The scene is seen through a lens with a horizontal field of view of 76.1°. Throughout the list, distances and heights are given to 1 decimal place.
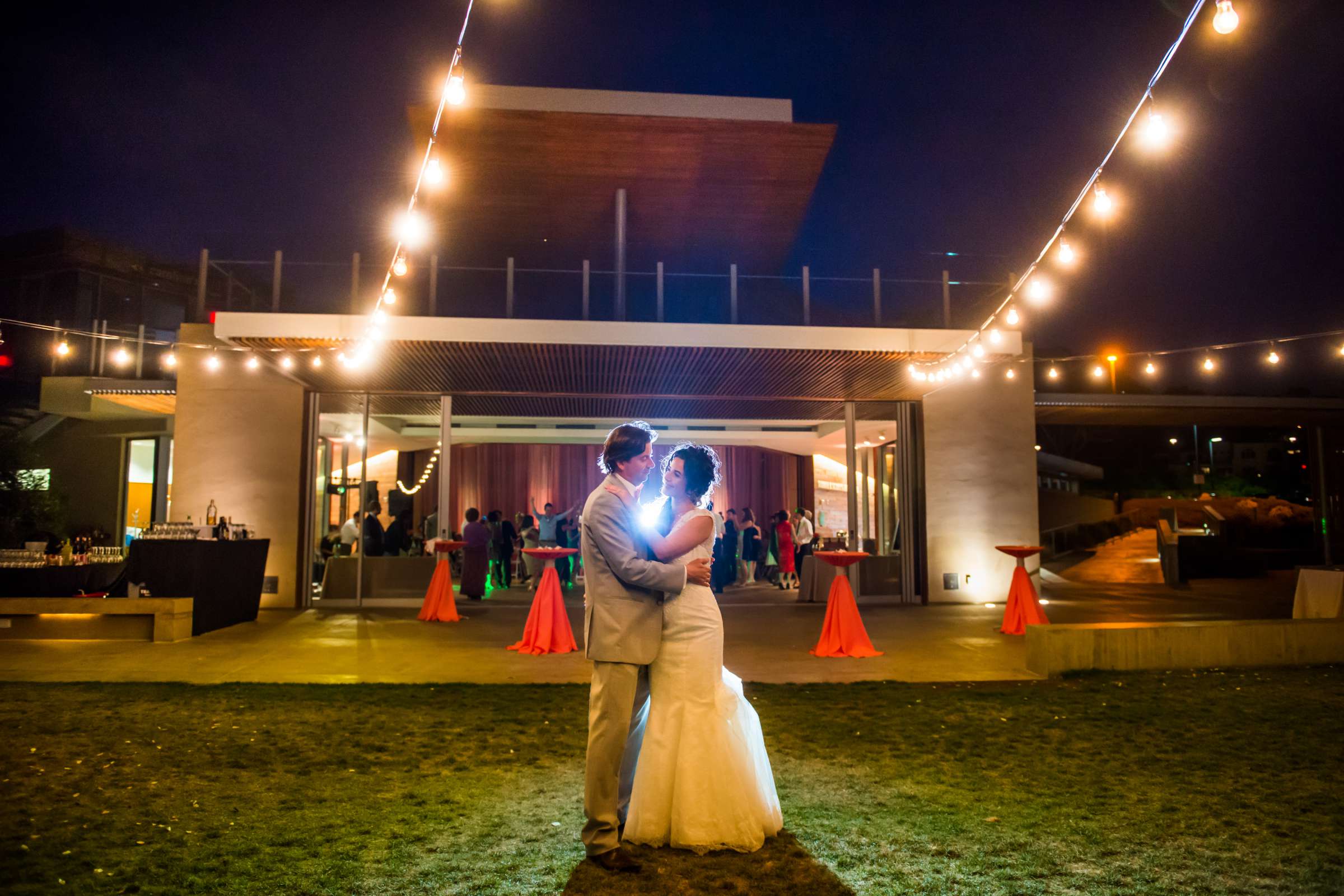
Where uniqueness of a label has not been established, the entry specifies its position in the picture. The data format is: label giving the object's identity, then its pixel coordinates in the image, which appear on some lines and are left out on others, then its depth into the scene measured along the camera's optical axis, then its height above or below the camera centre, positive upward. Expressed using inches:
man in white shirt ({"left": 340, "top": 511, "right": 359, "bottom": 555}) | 499.5 -5.7
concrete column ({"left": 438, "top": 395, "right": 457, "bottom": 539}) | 493.7 +37.5
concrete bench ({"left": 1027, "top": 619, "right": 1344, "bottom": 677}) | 274.7 -39.1
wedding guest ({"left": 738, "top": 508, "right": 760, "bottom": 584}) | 626.5 -9.4
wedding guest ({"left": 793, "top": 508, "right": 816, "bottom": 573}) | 583.2 -5.1
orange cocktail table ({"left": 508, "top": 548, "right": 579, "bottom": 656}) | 318.7 -36.4
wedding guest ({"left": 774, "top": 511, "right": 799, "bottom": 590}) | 593.9 -16.4
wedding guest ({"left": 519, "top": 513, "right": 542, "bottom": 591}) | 644.1 -11.8
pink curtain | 737.6 +41.5
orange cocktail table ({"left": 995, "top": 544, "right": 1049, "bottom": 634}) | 369.1 -33.1
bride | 121.4 -31.6
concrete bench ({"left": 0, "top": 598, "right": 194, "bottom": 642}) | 337.7 -38.1
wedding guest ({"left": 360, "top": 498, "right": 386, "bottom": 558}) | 495.8 -7.8
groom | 117.8 -14.3
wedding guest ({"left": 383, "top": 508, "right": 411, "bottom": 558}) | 504.4 -8.1
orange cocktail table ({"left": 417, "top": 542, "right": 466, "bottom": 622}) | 415.5 -35.7
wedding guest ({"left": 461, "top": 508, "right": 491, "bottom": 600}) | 502.9 -24.7
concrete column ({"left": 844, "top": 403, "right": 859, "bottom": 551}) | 493.7 +19.9
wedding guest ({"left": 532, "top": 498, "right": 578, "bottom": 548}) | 628.7 -2.5
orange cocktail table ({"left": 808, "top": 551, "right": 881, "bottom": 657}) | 311.0 -37.8
